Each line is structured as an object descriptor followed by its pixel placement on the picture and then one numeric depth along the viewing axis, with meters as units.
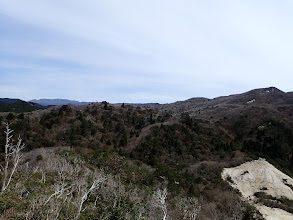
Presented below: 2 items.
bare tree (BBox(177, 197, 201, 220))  17.16
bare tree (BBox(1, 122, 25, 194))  10.14
